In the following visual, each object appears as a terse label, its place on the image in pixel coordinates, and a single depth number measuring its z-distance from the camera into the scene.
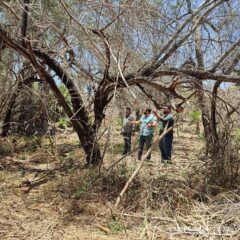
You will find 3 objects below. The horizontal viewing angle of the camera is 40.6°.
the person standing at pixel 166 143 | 7.20
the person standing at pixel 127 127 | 7.48
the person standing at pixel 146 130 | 7.53
